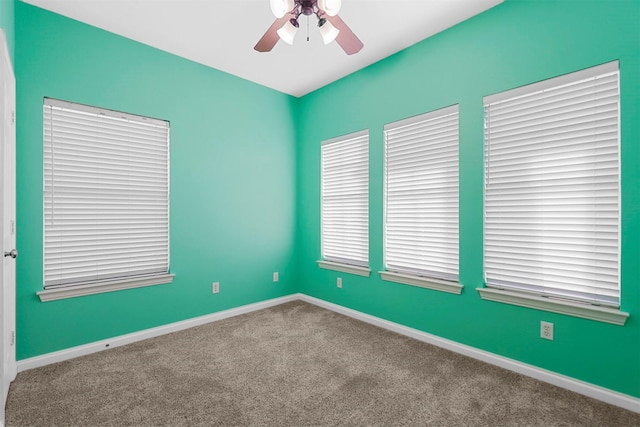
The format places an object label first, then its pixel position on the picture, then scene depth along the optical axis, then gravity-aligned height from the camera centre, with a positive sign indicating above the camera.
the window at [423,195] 2.82 +0.16
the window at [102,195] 2.61 +0.14
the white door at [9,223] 2.03 -0.09
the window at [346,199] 3.61 +0.15
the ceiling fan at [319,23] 1.88 +1.21
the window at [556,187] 2.04 +0.18
